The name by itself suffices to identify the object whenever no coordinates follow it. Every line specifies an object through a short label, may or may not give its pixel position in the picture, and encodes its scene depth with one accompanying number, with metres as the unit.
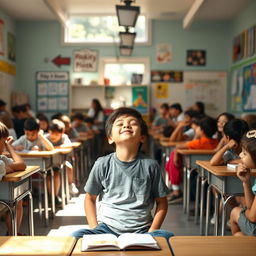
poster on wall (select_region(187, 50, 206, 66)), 10.07
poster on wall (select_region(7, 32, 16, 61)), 9.41
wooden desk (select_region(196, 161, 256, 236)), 2.92
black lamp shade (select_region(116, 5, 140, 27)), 5.45
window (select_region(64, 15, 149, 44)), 10.11
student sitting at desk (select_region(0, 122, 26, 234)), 2.70
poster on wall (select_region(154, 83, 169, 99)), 10.03
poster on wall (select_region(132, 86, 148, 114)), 10.05
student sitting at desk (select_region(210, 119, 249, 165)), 3.33
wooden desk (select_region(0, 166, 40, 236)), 2.64
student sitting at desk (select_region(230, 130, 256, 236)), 2.31
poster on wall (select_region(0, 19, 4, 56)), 8.78
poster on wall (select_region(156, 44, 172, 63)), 10.09
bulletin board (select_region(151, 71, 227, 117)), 10.03
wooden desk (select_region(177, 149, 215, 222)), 4.28
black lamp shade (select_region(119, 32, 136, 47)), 6.86
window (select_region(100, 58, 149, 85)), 10.04
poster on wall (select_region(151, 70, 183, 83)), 10.02
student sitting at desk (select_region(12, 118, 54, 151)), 4.38
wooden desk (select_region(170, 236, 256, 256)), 1.34
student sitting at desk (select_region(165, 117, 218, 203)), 4.52
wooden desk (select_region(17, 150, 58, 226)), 3.93
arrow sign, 10.11
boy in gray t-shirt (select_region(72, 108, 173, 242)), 1.98
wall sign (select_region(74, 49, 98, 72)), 10.11
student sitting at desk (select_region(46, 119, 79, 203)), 4.98
